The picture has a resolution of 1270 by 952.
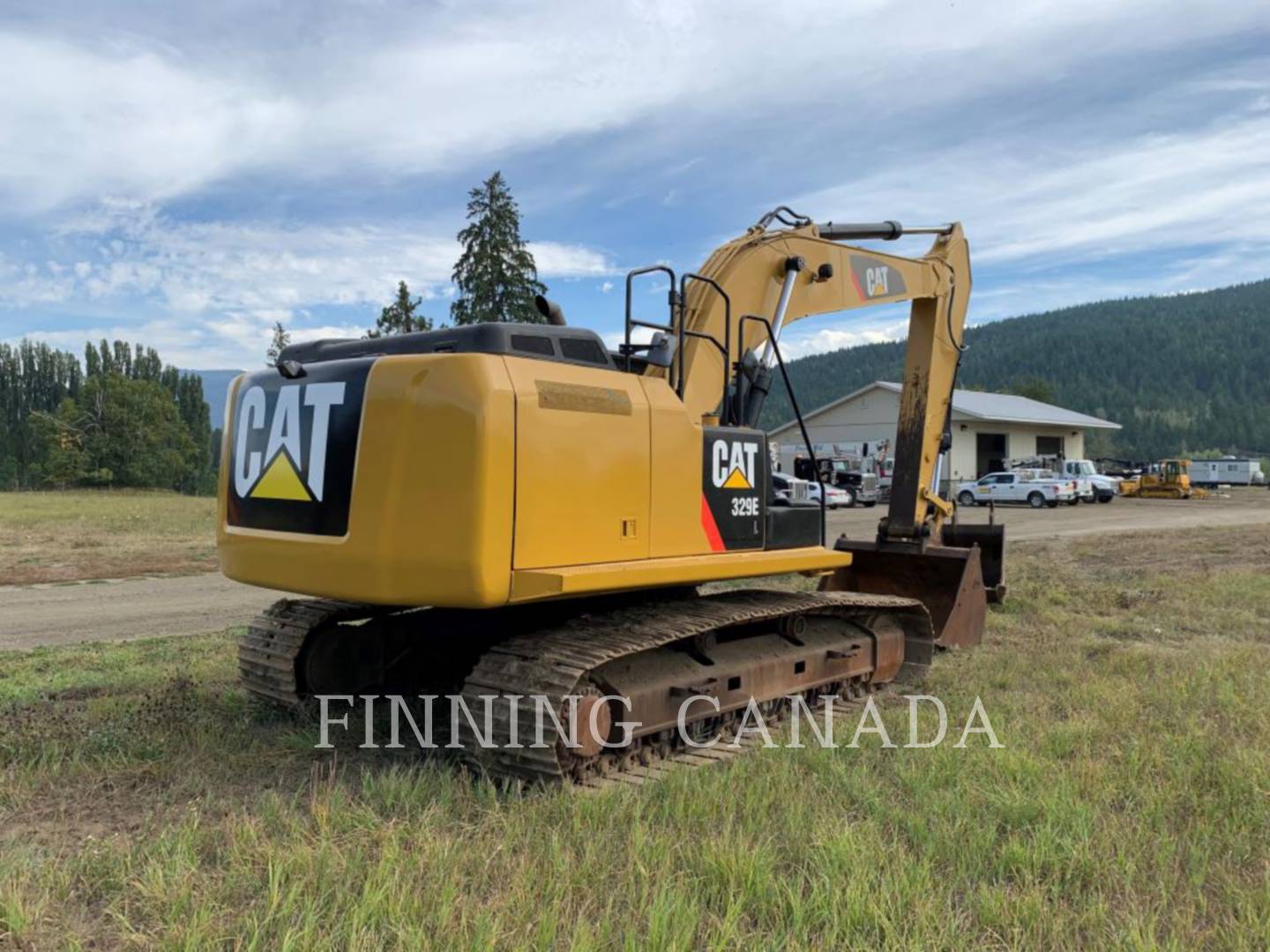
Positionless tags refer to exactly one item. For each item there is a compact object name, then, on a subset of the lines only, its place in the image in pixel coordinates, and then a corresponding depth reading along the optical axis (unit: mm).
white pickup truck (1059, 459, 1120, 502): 39062
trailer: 60191
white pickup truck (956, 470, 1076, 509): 36250
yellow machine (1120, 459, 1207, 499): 42031
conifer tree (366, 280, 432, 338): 38250
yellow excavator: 4297
